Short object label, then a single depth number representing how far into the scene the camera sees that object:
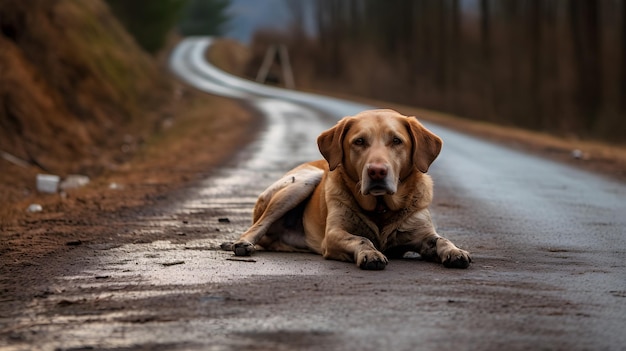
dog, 6.63
